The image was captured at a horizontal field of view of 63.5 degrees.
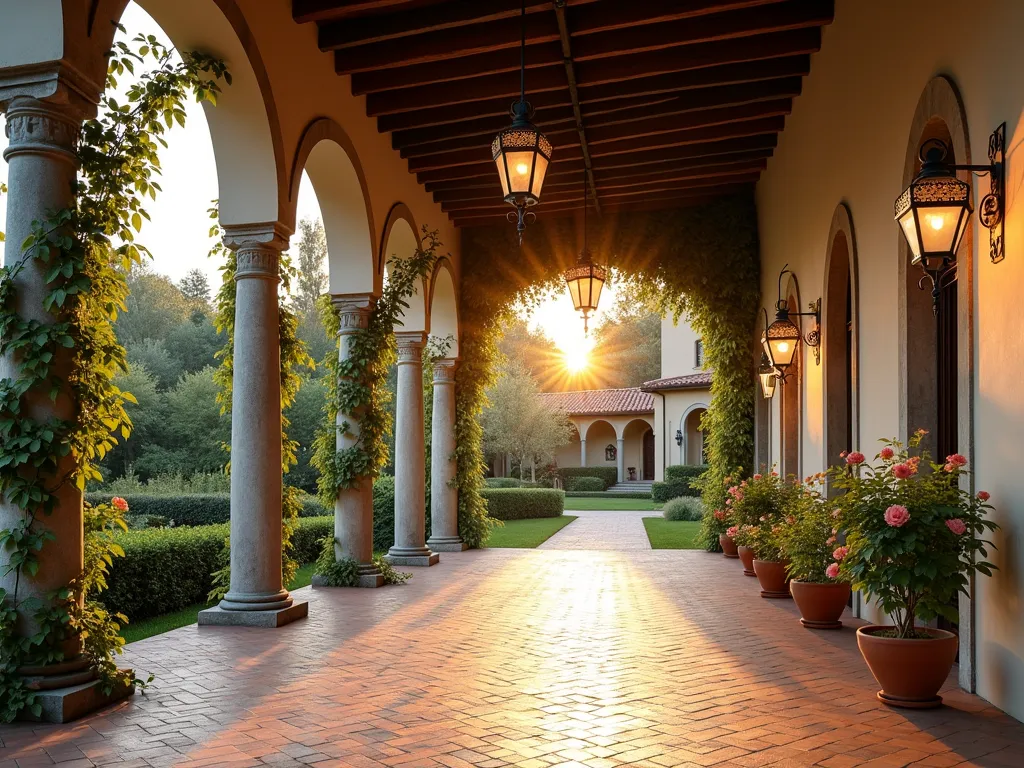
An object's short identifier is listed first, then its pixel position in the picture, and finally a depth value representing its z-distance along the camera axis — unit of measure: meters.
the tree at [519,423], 35.44
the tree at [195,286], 44.78
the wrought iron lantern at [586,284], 9.97
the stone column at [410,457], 12.30
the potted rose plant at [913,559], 4.50
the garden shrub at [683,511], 22.20
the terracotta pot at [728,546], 12.95
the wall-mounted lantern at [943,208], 4.57
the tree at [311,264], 46.62
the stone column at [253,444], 7.27
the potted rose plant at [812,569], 6.76
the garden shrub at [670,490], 29.80
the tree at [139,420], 28.06
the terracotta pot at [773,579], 8.74
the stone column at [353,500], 9.75
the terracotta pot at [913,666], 4.61
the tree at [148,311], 35.53
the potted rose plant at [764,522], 8.73
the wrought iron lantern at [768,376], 11.60
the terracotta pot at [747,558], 10.62
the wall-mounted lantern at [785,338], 9.51
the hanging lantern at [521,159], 5.98
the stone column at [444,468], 14.34
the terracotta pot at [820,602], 6.94
